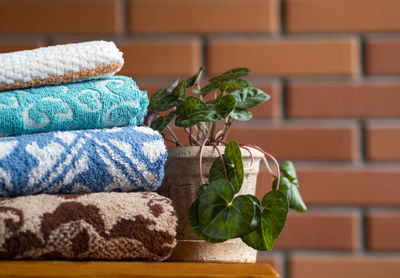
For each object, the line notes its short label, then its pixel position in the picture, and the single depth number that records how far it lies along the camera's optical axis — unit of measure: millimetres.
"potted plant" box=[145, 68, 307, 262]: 1430
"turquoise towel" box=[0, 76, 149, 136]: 1413
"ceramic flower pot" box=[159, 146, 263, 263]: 1476
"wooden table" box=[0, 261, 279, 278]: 1308
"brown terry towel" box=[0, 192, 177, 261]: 1354
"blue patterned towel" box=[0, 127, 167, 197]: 1386
